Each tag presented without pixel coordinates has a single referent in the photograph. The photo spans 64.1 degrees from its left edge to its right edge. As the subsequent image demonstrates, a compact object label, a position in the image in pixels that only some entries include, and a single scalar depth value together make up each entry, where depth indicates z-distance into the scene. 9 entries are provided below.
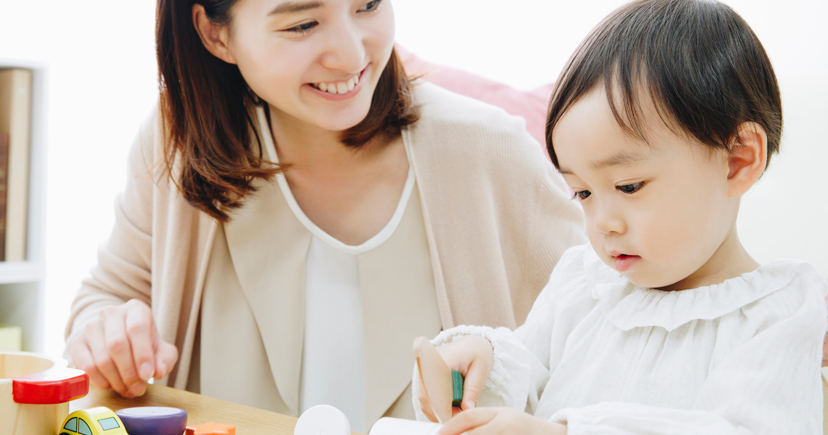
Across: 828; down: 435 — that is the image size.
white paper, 0.58
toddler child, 0.50
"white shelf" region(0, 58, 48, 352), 1.72
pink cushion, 1.47
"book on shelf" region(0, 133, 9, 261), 1.71
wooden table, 0.65
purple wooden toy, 0.55
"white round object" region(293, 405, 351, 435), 0.57
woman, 1.08
